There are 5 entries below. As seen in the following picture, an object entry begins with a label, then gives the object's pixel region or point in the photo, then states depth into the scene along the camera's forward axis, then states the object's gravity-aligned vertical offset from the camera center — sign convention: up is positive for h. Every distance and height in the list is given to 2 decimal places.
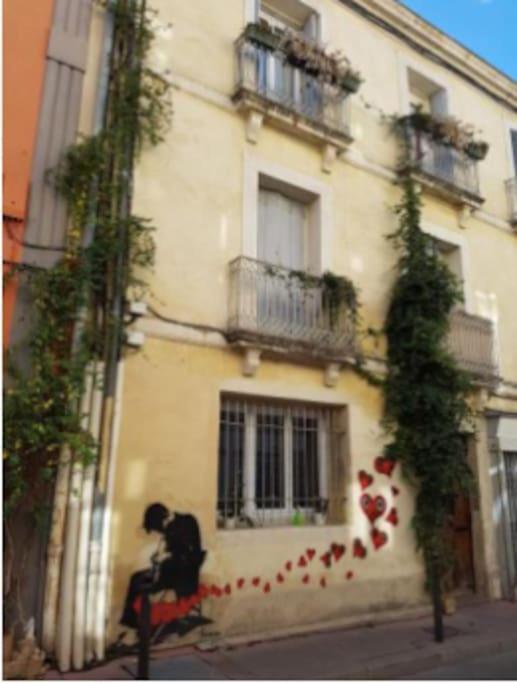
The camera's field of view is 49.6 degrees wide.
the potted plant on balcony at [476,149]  9.87 +5.97
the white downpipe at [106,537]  4.93 -0.38
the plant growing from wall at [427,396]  7.43 +1.35
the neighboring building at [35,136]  4.97 +3.55
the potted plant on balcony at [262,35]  7.55 +6.06
